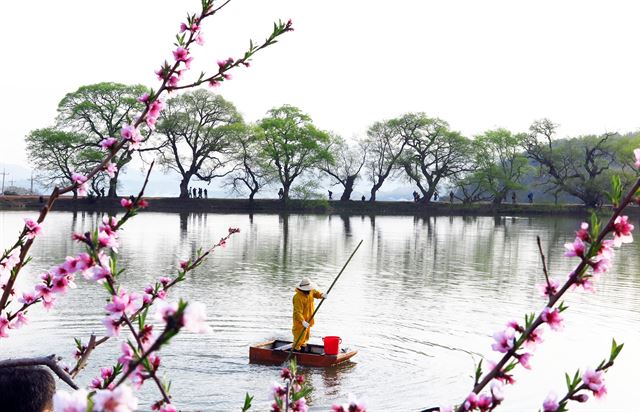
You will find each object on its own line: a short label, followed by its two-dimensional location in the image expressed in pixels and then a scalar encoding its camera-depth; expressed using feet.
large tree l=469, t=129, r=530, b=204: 271.90
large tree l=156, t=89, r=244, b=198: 242.58
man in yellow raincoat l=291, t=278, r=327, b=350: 43.34
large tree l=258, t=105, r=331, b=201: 256.52
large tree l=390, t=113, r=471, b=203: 273.13
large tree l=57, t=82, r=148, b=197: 238.89
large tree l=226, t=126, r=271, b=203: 247.70
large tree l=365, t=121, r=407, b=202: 278.67
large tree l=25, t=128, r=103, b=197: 236.63
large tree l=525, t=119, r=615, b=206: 269.03
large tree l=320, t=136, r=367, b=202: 277.44
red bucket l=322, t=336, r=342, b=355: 43.01
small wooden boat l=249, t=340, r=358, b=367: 43.01
